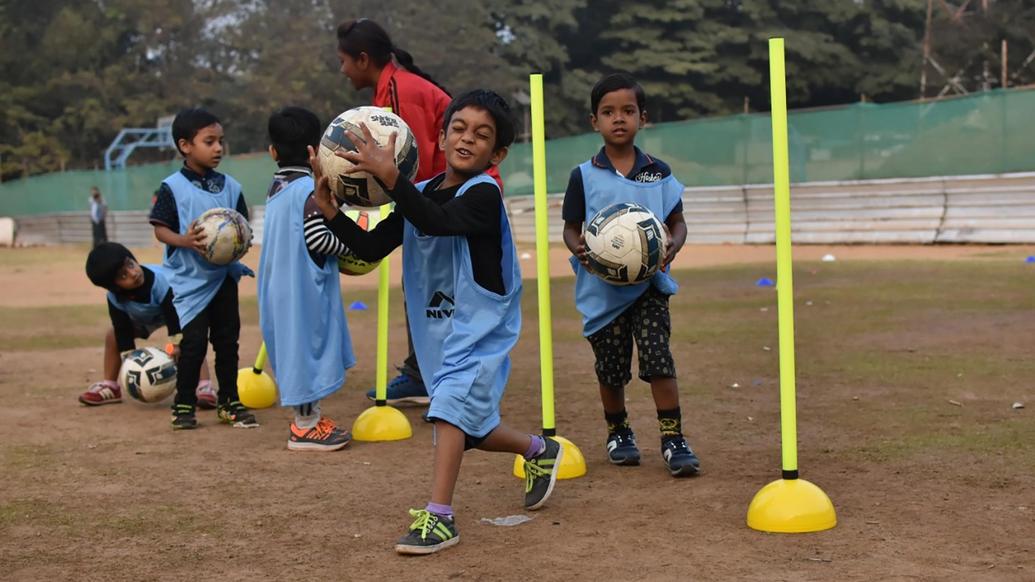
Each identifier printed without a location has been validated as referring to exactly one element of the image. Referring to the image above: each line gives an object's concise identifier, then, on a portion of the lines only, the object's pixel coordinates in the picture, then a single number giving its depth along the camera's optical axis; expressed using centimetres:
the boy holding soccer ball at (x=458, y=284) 464
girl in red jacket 689
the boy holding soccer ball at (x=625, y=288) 573
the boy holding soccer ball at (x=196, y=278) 730
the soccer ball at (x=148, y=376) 792
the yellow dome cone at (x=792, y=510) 462
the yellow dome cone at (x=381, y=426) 680
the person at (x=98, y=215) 3550
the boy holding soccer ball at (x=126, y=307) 793
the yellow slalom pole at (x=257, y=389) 817
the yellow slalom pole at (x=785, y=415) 455
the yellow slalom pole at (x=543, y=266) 551
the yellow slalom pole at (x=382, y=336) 683
